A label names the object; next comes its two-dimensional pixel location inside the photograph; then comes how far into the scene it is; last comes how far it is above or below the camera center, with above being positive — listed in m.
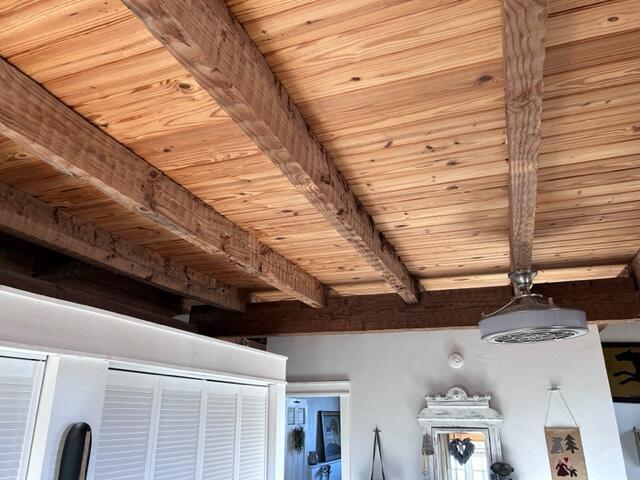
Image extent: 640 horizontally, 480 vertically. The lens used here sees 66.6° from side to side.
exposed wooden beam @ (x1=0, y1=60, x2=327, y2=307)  1.34 +0.79
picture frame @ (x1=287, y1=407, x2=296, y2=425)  6.72 -0.03
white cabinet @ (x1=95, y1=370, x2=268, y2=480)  2.51 -0.09
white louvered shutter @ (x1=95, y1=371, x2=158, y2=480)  2.43 -0.06
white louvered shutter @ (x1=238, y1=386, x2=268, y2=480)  3.62 -0.15
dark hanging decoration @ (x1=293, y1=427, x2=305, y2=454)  6.79 -0.33
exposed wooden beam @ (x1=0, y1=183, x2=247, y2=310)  2.10 +0.83
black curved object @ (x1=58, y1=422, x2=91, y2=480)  2.09 -0.16
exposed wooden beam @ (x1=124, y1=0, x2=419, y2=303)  0.96 +0.74
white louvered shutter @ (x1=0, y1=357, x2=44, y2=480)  1.96 +0.02
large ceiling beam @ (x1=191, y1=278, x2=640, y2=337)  3.15 +0.71
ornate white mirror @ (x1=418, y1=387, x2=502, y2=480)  4.45 -0.21
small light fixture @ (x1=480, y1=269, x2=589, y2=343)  2.02 +0.36
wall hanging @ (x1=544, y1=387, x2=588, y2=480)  4.20 -0.33
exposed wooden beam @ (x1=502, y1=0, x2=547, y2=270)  0.91 +0.72
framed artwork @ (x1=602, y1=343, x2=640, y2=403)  5.66 +0.46
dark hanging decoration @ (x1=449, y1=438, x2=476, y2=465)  4.51 -0.32
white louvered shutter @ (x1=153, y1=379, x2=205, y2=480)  2.80 -0.09
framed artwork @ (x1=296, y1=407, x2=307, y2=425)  6.97 -0.03
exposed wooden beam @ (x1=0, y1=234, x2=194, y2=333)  2.71 +0.79
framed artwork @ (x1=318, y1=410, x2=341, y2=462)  7.61 -0.32
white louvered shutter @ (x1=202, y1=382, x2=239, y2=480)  3.21 -0.12
